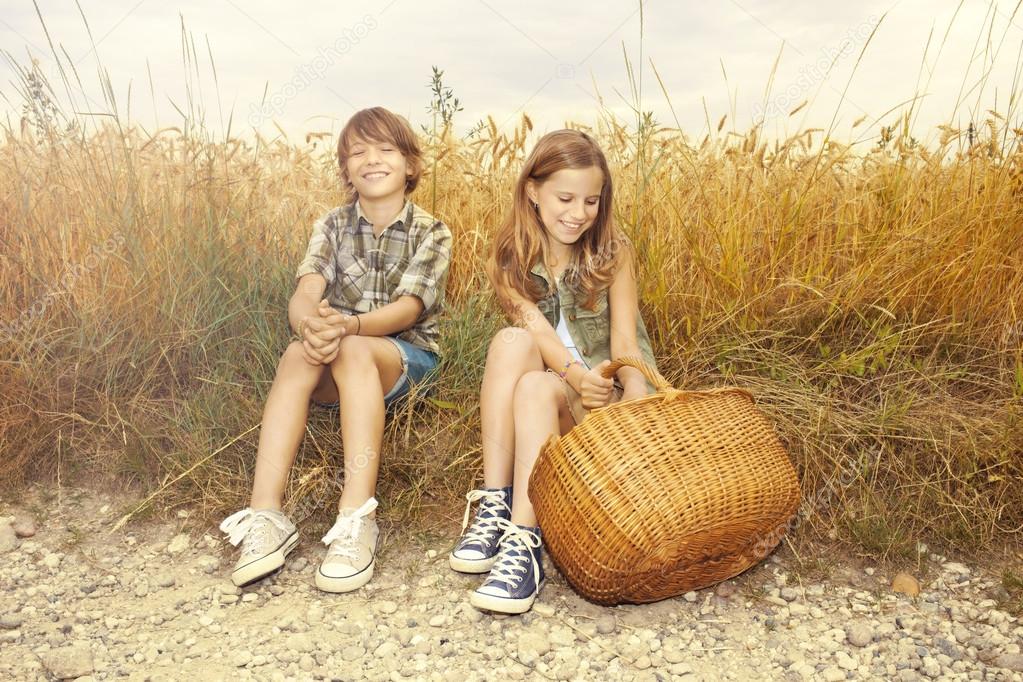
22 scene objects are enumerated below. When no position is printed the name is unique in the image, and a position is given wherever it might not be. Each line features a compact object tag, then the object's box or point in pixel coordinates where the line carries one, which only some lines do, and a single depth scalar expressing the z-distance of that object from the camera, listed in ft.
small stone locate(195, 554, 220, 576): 8.52
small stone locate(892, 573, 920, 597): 8.09
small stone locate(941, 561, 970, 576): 8.32
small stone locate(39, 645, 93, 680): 6.97
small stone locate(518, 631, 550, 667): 7.02
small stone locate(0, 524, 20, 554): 9.05
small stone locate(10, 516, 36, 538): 9.21
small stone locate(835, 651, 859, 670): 7.07
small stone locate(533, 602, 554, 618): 7.69
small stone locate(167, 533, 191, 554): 8.82
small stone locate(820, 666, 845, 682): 6.91
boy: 8.16
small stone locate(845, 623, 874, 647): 7.38
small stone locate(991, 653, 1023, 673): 7.12
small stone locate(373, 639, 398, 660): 7.06
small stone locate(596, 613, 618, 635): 7.44
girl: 7.93
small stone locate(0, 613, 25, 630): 7.75
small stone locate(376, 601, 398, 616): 7.72
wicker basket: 7.11
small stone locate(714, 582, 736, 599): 8.04
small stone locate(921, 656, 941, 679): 7.04
